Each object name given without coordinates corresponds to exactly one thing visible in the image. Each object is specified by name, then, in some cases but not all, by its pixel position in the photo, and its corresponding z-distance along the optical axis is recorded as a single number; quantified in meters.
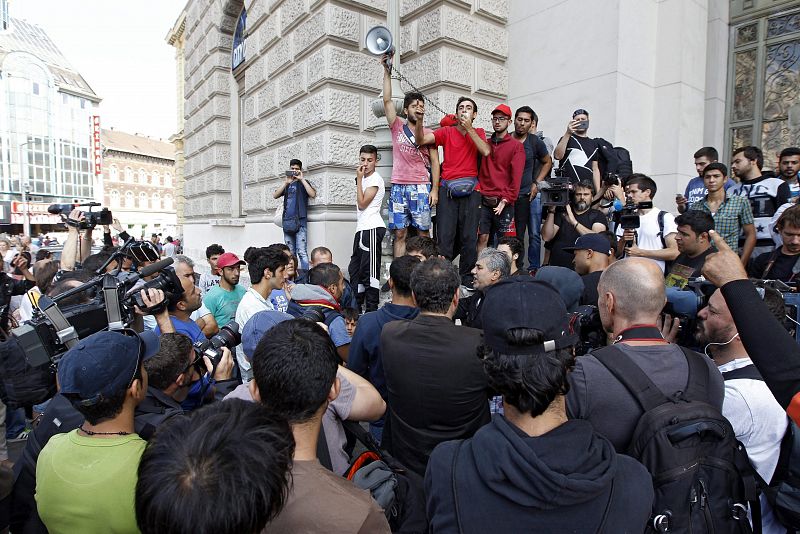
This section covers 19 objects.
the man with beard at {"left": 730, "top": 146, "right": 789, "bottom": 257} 4.19
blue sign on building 11.06
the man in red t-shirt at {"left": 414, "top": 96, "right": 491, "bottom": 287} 5.01
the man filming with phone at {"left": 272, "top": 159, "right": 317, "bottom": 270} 6.78
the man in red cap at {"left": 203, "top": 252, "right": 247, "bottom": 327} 4.40
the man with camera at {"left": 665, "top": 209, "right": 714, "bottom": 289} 3.30
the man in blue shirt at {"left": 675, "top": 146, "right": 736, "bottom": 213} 5.02
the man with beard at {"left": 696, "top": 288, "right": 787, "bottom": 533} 1.62
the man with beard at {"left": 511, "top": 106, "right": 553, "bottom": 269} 5.48
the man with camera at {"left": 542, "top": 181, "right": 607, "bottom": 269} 4.99
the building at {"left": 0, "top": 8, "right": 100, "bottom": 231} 44.94
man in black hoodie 1.14
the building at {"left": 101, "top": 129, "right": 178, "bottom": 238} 59.22
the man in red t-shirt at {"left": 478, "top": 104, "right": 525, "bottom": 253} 5.05
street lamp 44.84
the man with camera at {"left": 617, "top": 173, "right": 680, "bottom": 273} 4.25
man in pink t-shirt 5.07
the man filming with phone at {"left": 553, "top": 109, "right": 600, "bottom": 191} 5.49
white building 6.19
